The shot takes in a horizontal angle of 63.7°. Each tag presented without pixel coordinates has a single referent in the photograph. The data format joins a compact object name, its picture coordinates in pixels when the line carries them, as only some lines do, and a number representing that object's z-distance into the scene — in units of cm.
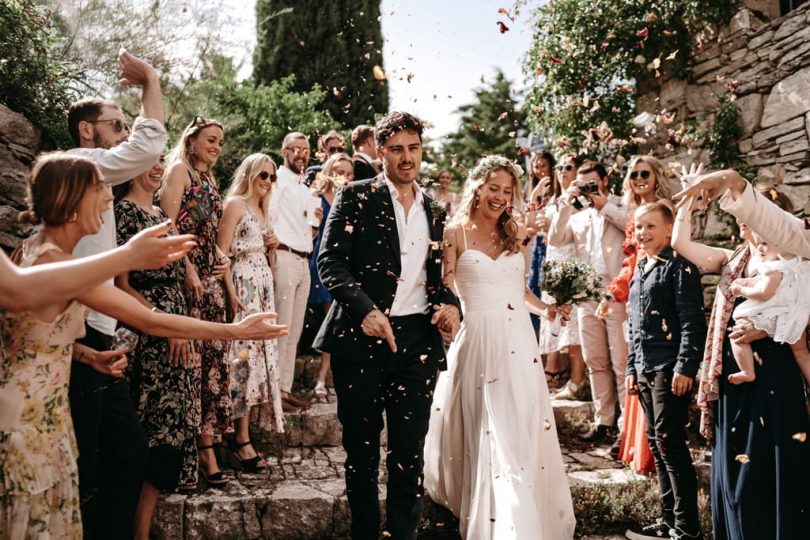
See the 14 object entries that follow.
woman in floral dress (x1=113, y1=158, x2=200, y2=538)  339
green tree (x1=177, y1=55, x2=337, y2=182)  835
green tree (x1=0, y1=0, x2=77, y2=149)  489
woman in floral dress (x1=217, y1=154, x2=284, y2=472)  457
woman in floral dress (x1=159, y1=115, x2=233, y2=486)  418
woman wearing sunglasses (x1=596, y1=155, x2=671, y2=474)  481
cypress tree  1170
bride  378
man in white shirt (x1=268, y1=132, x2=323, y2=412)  545
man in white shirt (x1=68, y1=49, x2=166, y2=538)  271
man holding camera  539
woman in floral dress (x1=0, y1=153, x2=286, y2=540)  204
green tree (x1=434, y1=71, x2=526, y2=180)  2650
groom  331
